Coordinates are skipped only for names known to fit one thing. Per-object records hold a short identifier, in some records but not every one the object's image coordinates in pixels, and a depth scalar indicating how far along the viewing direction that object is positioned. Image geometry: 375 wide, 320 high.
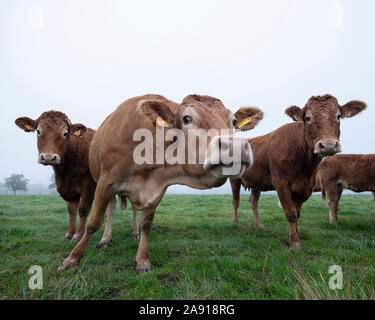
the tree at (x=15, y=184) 73.31
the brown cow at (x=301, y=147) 4.14
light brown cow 3.00
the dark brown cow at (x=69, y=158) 4.77
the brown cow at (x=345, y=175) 7.31
